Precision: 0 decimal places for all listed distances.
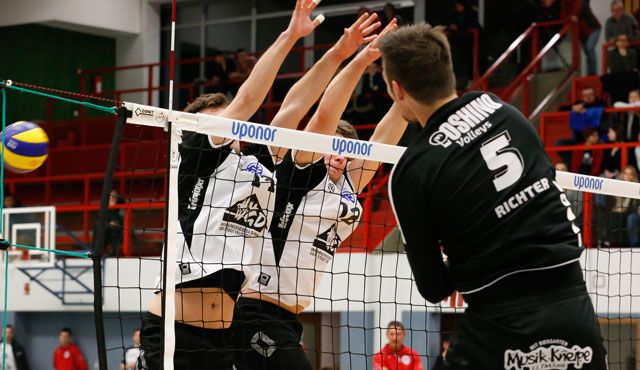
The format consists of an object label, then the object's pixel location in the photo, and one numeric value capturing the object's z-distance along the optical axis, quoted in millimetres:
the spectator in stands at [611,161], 12102
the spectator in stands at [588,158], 12312
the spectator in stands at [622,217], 10945
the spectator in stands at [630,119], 12727
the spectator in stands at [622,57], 13812
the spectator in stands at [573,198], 10291
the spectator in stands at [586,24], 15383
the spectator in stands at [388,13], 15773
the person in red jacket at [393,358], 9797
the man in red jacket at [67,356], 15414
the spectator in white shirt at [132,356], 13973
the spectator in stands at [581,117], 12938
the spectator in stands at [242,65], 17109
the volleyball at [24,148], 6500
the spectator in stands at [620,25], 14680
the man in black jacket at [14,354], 15352
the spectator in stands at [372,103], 15109
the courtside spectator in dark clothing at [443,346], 11230
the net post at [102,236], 4188
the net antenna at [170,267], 4312
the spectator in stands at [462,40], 16203
